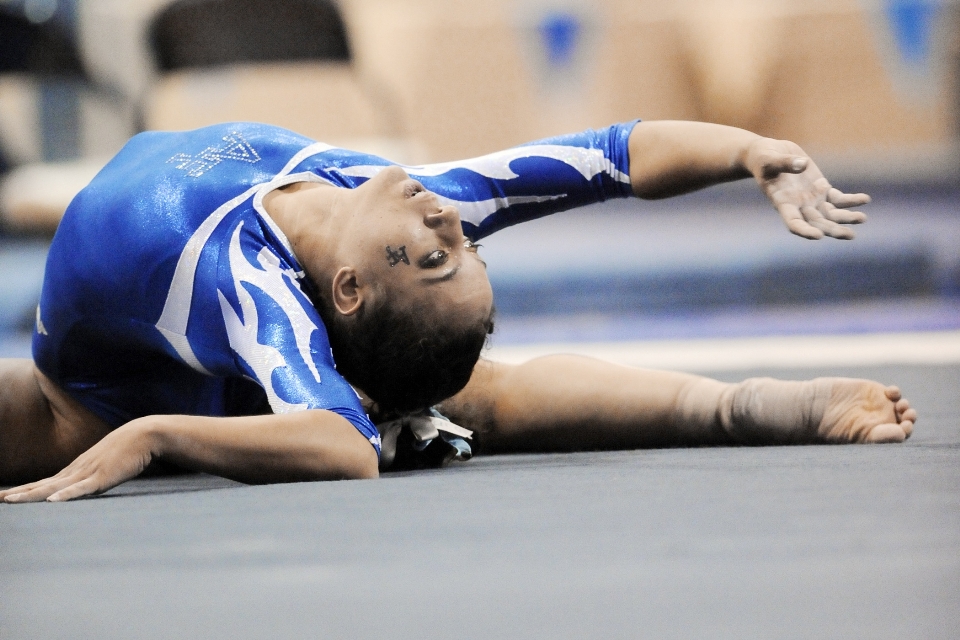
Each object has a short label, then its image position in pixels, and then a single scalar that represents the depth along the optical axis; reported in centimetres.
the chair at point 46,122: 1478
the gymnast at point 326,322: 809
